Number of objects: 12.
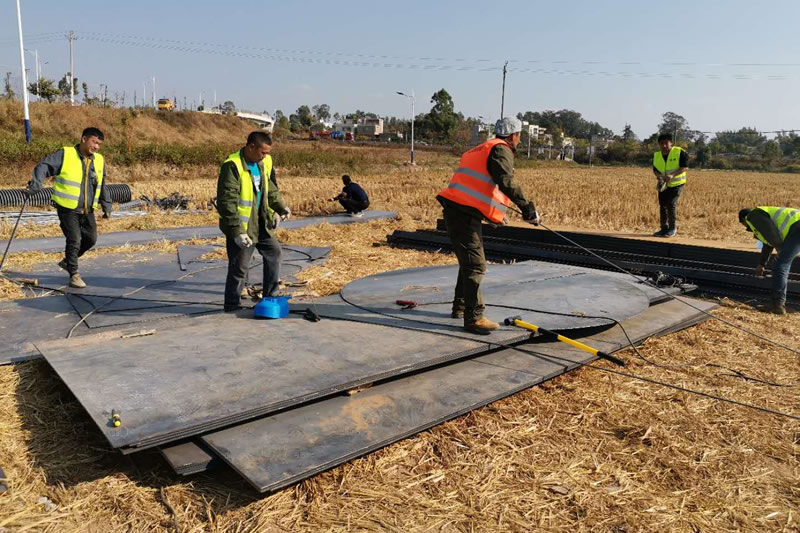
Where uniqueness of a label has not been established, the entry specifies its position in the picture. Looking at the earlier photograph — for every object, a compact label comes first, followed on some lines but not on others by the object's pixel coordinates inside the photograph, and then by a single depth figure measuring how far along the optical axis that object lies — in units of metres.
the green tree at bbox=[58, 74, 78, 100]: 53.04
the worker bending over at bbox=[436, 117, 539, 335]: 4.41
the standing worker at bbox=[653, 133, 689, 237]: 9.16
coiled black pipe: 13.13
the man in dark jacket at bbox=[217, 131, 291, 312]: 5.00
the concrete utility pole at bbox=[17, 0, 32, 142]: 24.21
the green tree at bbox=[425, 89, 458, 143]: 72.06
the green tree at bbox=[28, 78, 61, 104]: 44.03
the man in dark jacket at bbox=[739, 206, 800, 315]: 6.28
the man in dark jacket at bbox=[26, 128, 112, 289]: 6.09
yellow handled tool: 4.30
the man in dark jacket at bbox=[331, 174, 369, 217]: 13.47
